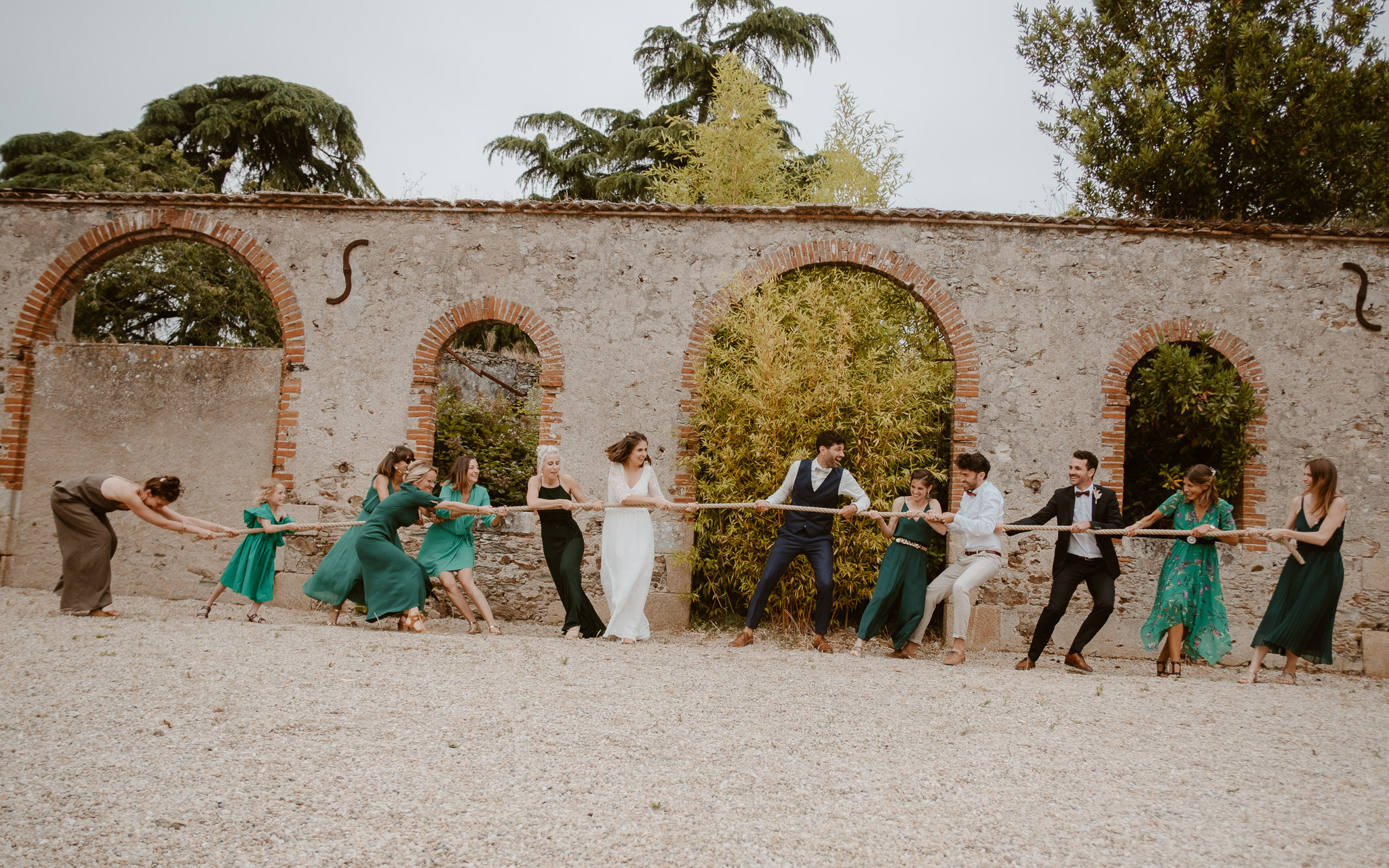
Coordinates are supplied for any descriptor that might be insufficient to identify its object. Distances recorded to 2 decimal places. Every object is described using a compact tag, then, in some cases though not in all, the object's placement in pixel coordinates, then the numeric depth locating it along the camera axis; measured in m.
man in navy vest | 6.41
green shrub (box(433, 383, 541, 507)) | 10.06
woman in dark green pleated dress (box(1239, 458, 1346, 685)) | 5.78
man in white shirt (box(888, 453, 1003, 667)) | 6.24
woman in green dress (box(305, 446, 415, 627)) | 6.71
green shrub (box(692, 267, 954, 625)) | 7.44
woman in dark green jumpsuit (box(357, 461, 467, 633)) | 6.48
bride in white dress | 6.55
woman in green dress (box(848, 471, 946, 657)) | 6.34
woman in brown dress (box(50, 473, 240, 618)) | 6.50
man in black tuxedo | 6.08
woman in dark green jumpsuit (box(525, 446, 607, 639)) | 6.64
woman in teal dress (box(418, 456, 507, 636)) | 6.77
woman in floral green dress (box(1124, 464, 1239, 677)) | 6.04
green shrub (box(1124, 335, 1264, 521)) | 7.40
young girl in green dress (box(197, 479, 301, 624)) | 7.07
